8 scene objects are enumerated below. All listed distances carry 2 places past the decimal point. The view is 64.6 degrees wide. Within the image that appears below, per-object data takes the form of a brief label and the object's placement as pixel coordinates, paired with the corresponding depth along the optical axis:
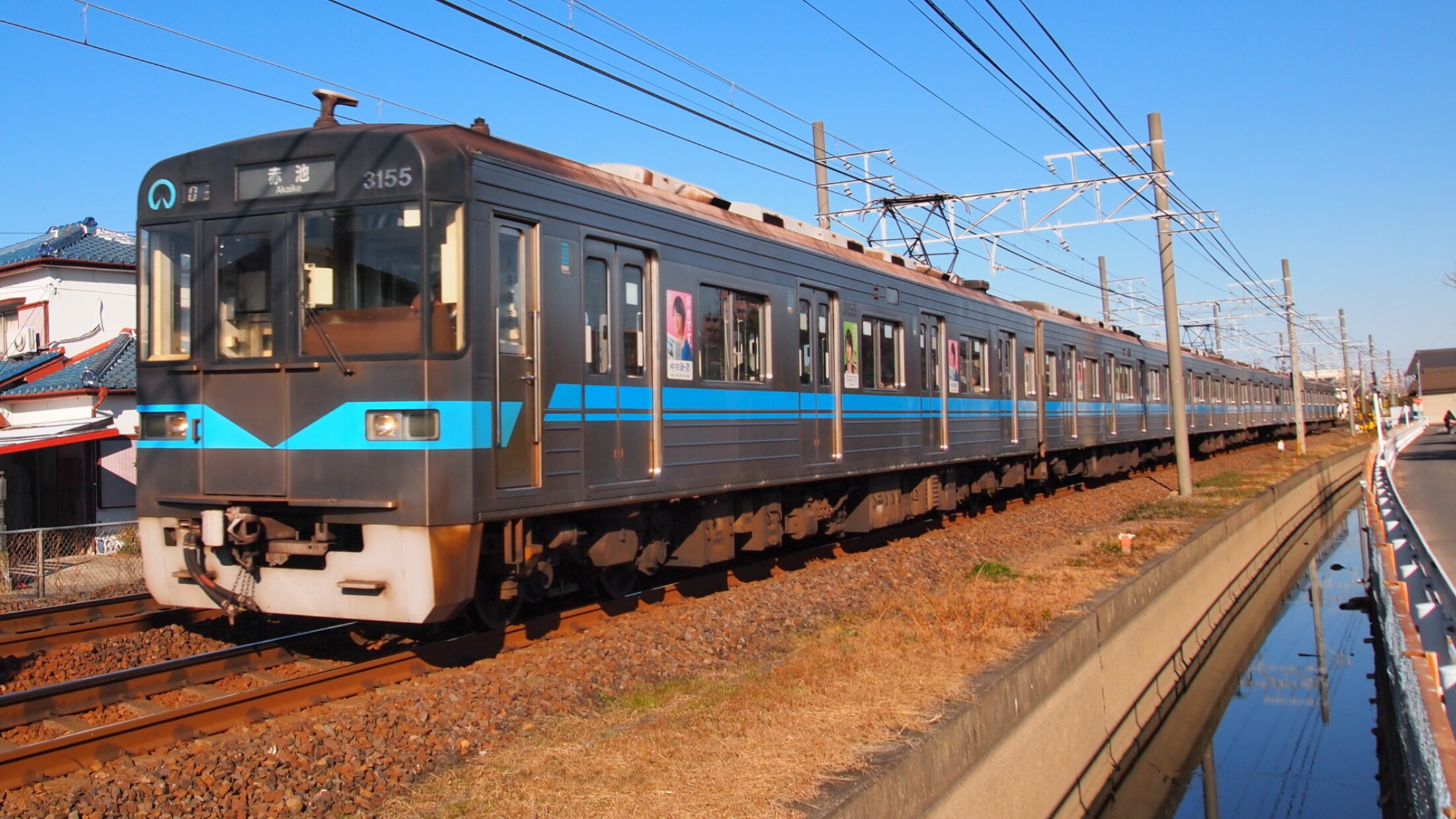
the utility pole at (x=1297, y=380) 34.88
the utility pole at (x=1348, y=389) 55.00
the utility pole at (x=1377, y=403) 32.64
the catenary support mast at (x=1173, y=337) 18.27
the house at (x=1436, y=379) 82.69
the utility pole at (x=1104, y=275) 35.62
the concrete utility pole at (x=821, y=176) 17.52
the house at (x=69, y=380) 16.44
